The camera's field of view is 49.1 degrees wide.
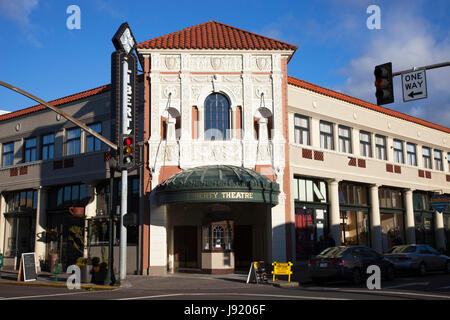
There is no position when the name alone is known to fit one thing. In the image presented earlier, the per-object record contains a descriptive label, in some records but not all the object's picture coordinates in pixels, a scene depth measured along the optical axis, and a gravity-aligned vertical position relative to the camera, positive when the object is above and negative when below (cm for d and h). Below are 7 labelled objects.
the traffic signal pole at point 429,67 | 1350 +461
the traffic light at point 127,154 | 1928 +324
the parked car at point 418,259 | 2262 -121
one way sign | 1400 +419
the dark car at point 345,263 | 1875 -113
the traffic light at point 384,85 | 1384 +415
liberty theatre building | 2370 +391
